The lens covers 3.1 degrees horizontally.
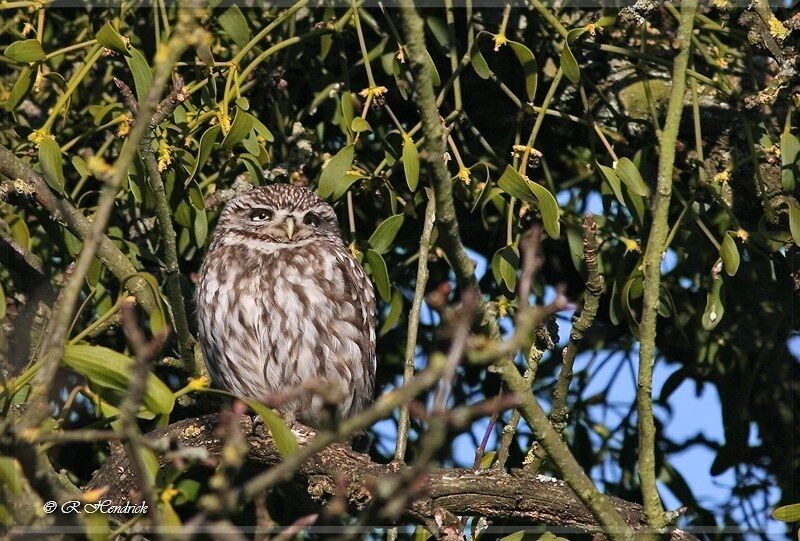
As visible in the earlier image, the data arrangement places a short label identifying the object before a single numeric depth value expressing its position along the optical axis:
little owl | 10.32
